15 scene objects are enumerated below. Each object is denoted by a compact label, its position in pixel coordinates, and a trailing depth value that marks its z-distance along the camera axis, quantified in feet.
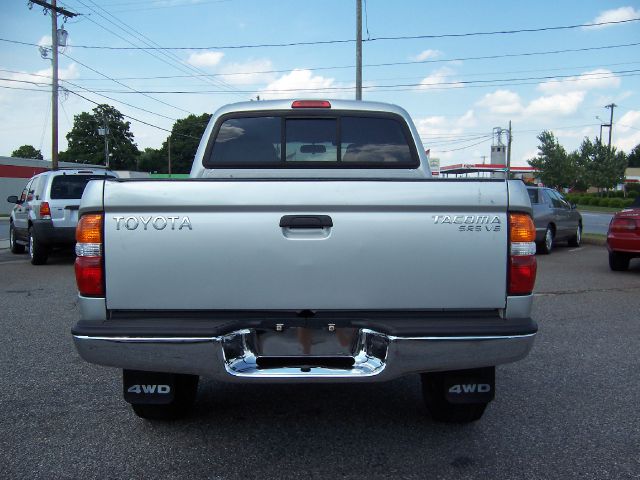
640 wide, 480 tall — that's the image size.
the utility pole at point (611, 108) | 237.45
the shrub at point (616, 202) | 157.95
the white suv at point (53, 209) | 37.42
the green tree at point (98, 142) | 299.99
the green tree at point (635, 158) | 384.88
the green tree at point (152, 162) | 319.27
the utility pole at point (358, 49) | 70.59
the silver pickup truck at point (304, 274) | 9.32
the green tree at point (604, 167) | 194.59
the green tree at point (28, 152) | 375.66
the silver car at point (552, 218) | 43.42
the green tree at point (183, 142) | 303.48
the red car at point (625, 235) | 32.12
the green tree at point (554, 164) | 206.90
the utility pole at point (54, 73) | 80.59
